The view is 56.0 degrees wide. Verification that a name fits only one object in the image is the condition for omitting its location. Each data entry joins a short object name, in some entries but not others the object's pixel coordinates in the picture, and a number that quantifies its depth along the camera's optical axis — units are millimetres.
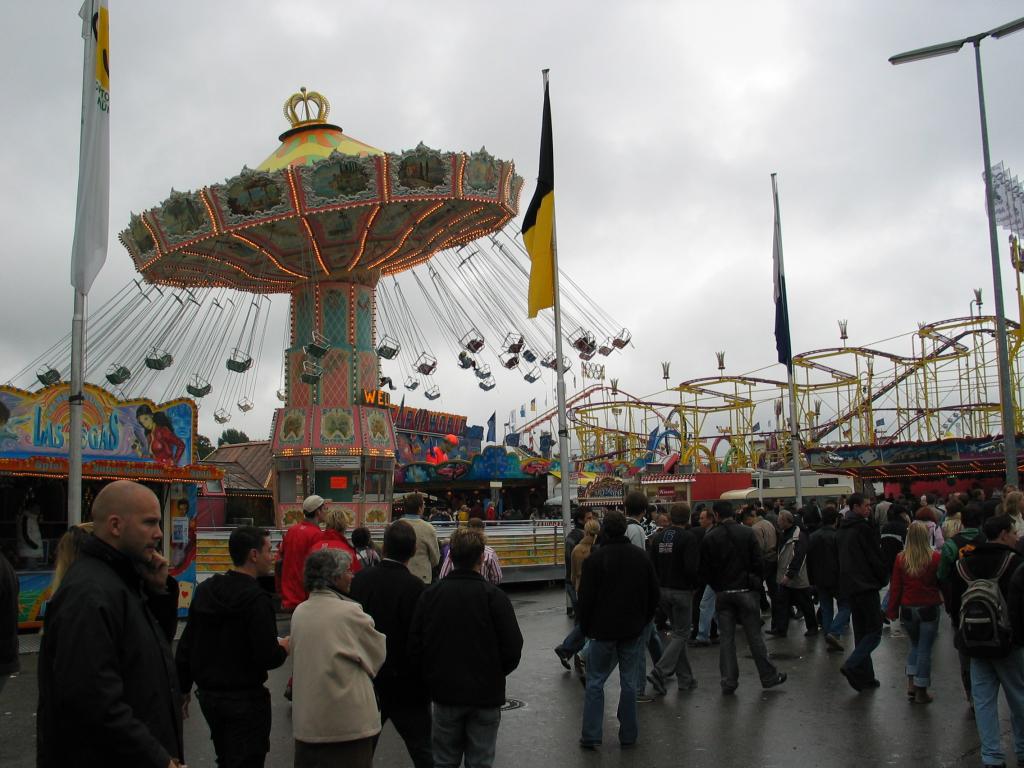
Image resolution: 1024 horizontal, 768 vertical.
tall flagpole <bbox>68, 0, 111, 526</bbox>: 9625
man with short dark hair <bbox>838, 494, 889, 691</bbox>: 8734
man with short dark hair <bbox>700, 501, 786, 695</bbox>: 8891
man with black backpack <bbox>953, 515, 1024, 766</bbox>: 6133
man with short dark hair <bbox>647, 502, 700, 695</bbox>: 9023
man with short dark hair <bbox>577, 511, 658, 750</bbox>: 7195
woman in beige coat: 4484
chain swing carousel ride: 22656
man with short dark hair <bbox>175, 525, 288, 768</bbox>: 4863
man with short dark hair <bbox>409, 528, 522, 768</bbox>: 5285
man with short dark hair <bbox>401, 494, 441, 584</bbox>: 8977
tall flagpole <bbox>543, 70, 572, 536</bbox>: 14844
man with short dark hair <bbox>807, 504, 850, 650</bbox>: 10492
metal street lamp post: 15953
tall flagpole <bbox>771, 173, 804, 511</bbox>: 20062
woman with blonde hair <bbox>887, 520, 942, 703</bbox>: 8289
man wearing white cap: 8430
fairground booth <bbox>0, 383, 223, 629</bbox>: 13203
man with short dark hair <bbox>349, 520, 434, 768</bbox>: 5562
